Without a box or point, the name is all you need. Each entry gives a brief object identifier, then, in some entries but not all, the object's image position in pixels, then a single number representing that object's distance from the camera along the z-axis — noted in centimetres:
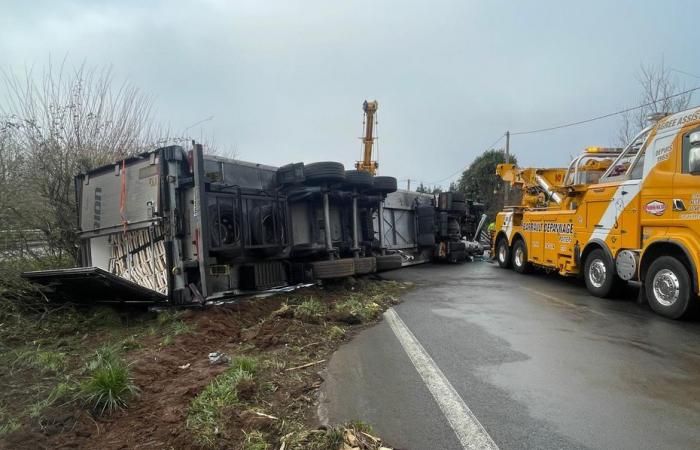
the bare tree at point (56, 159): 834
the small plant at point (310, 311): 671
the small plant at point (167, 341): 534
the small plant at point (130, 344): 532
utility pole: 2929
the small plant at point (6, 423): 313
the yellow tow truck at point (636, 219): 682
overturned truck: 671
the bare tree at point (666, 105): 1483
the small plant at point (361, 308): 711
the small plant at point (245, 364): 437
